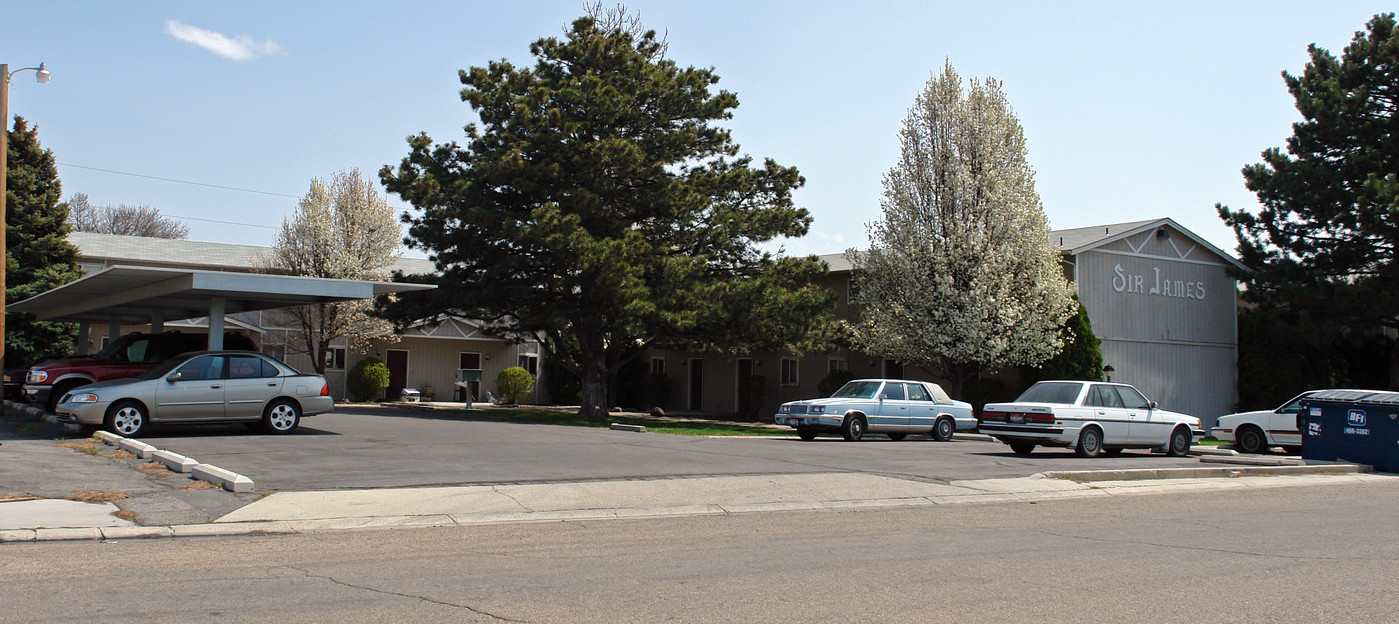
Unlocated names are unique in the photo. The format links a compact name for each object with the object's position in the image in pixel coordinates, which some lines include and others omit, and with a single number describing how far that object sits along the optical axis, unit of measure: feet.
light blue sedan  69.82
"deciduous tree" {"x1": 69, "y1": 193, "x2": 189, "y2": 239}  200.23
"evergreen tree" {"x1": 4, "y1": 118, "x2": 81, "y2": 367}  105.70
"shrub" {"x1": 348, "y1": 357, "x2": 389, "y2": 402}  122.42
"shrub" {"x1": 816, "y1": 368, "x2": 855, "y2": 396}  102.83
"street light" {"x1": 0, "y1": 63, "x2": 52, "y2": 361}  65.21
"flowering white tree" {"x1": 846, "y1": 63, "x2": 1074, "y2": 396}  89.86
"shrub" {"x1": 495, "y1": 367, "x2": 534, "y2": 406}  131.23
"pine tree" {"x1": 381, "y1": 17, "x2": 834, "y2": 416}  86.89
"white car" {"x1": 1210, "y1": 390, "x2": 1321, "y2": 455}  71.87
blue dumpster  57.31
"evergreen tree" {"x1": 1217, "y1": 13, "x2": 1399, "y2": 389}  102.73
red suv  65.05
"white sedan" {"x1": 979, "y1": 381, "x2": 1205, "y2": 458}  58.29
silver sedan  51.52
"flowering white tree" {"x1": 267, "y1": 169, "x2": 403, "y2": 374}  115.65
